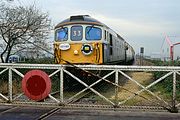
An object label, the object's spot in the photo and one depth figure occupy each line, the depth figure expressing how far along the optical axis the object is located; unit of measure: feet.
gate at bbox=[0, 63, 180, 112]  31.63
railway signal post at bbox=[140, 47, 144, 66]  138.92
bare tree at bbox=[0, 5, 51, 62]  73.26
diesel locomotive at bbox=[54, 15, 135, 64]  53.62
